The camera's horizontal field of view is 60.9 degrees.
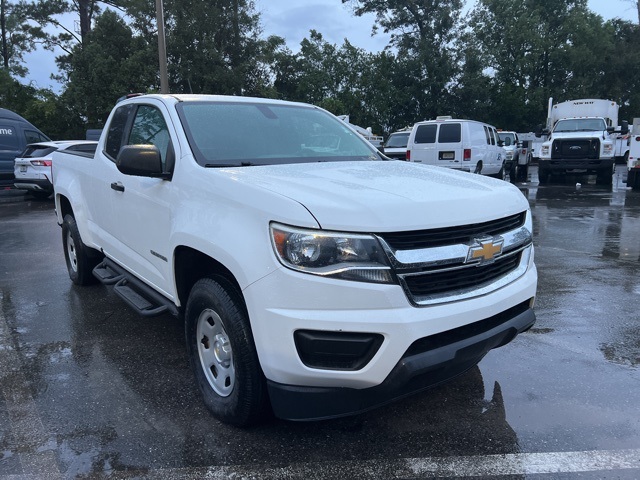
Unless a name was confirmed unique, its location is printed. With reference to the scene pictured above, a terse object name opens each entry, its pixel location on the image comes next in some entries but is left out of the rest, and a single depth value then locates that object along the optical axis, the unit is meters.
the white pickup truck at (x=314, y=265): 2.51
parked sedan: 14.44
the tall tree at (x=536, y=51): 40.62
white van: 15.65
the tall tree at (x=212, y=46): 31.45
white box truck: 17.67
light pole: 16.52
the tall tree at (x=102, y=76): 29.64
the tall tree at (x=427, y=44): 37.09
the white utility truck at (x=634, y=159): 15.48
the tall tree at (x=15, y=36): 34.81
